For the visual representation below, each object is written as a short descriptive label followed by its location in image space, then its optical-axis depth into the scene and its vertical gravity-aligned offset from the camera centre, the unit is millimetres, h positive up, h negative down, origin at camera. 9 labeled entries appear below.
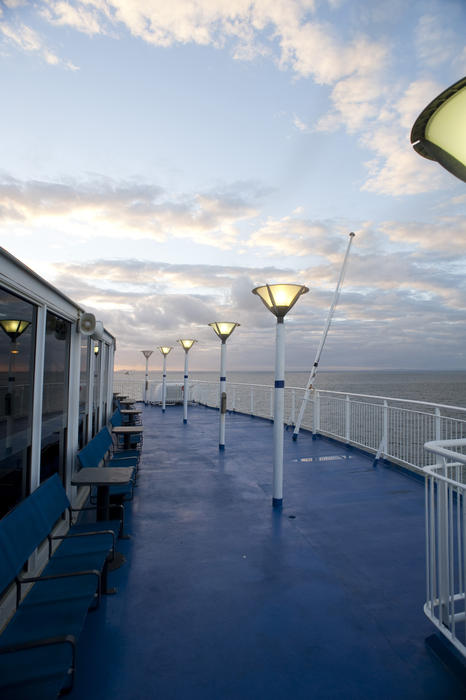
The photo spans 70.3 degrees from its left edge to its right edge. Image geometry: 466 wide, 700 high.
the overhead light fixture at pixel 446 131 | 956 +760
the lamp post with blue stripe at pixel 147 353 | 18062 +737
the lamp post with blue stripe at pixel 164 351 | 14828 +715
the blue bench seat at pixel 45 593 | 1438 -1404
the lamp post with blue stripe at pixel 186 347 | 11325 +701
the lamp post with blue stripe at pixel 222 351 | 7473 +392
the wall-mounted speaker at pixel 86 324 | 4121 +521
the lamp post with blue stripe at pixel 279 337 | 4504 +443
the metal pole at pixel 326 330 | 8530 +1041
